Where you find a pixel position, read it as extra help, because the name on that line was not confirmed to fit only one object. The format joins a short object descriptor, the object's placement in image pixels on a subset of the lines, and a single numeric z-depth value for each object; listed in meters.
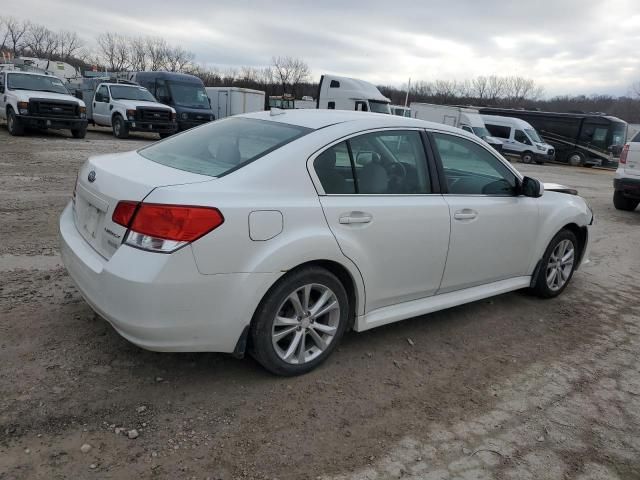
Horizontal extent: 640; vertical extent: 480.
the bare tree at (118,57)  85.56
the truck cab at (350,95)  22.50
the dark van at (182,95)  21.58
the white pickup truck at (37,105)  15.20
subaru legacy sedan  2.71
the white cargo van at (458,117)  26.97
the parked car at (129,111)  18.33
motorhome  29.22
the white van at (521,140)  28.11
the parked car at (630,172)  10.16
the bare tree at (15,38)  93.19
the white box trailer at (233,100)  24.44
